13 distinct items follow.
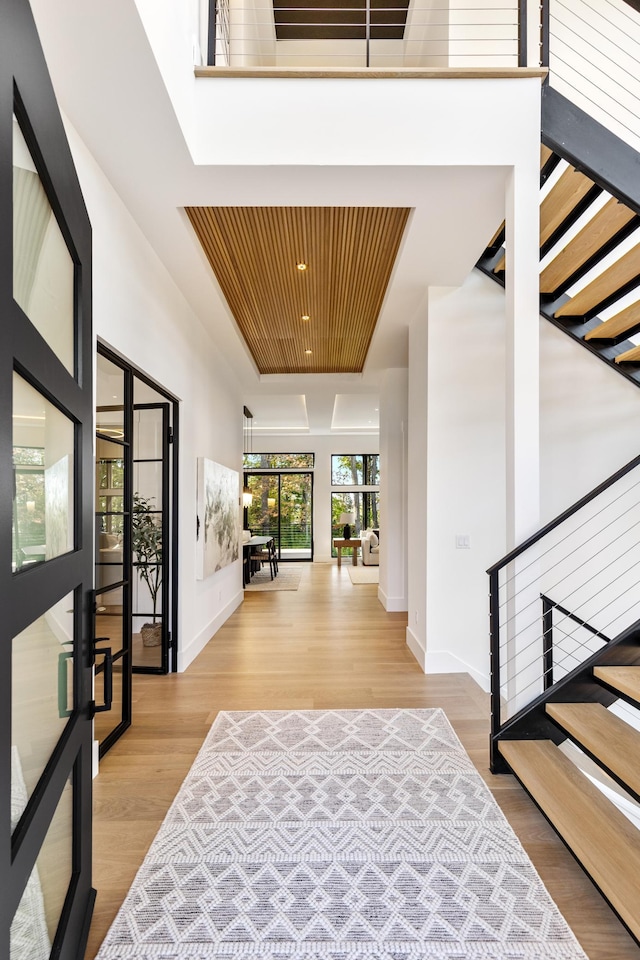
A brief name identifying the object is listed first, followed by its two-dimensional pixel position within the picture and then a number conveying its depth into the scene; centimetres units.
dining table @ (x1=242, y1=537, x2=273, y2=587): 916
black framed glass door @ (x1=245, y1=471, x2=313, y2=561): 1285
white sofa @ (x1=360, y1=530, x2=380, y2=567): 1108
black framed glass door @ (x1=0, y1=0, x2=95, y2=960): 91
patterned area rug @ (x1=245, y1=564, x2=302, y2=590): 882
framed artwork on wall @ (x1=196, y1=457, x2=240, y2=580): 481
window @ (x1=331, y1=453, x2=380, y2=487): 1295
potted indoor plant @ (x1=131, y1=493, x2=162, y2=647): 431
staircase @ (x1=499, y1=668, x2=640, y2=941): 174
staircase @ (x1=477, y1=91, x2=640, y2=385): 272
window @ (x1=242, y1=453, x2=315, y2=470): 1294
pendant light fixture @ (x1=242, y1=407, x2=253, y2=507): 1188
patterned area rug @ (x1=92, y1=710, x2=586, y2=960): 167
